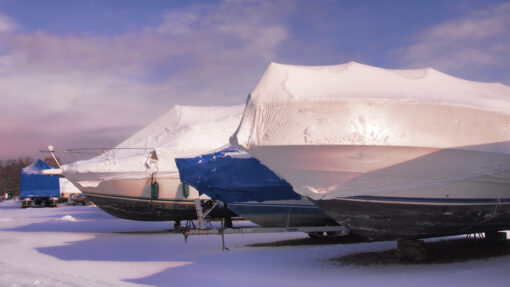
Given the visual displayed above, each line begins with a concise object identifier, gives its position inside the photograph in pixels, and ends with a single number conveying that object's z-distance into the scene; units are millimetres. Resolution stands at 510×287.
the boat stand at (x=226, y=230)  7953
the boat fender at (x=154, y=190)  13203
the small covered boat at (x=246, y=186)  8773
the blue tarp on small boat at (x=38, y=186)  35938
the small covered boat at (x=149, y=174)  13258
